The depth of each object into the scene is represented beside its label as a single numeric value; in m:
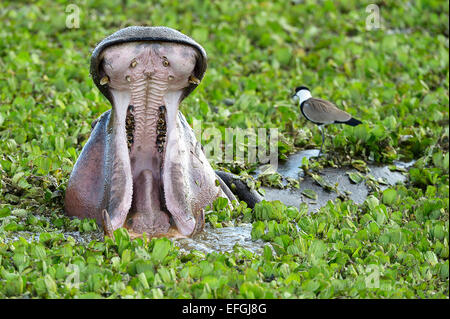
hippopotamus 8.74
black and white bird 13.68
